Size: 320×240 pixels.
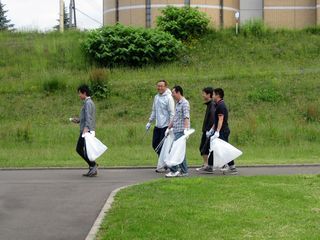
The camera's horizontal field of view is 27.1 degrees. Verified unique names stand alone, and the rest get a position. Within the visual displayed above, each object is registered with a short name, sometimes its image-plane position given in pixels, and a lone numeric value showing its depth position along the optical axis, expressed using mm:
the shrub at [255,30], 38625
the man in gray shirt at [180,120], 13644
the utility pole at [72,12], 61500
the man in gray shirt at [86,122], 13750
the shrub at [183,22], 37562
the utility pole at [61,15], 42575
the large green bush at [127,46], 33344
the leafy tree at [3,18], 75200
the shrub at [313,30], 39294
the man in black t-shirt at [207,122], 14203
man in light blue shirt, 14422
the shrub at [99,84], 28009
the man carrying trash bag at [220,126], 13930
